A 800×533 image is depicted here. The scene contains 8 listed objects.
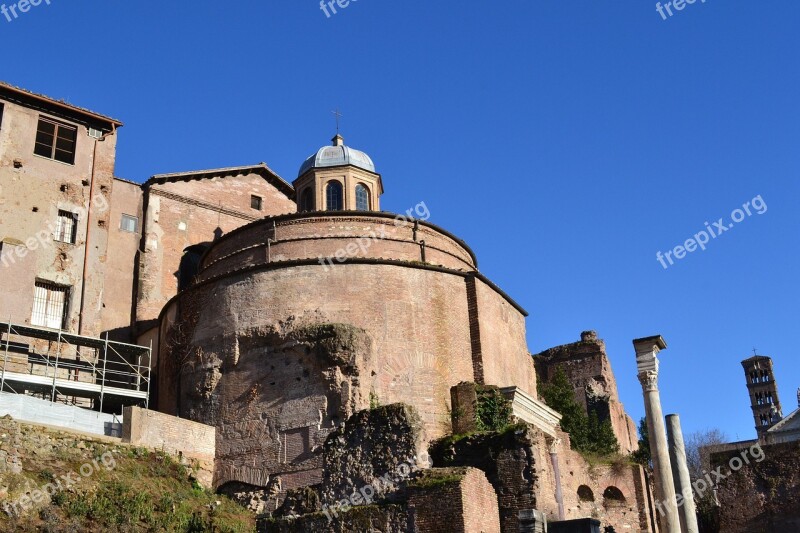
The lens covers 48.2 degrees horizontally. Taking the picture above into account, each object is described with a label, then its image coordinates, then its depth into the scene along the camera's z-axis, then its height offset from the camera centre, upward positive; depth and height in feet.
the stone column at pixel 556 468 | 77.55 +8.71
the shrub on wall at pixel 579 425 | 102.89 +16.06
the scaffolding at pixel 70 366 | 85.81 +22.22
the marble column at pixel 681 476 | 57.41 +5.48
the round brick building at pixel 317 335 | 81.76 +22.63
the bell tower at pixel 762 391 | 252.21 +45.52
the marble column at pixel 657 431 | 58.85 +8.61
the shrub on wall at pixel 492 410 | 82.43 +14.23
